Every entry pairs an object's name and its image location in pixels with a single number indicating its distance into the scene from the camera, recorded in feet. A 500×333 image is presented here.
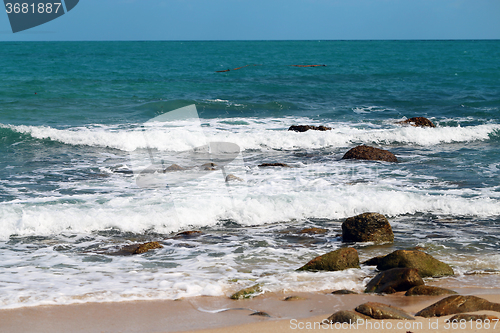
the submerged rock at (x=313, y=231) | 46.26
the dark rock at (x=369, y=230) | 43.21
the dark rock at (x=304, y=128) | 103.26
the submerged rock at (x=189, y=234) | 45.79
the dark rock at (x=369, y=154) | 78.74
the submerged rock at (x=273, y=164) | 75.25
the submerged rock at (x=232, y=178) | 66.28
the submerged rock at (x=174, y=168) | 73.20
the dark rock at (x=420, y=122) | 112.49
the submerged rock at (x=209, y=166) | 73.69
